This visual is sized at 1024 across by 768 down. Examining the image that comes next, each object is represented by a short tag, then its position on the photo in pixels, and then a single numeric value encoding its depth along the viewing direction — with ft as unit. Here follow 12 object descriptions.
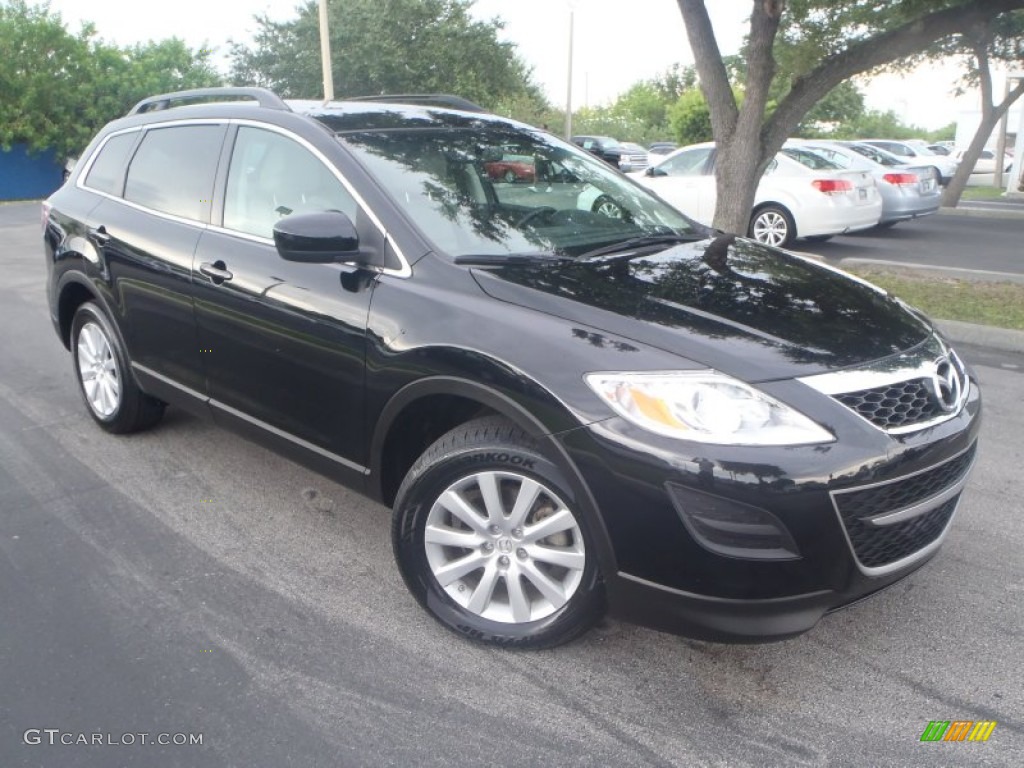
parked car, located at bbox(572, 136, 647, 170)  103.80
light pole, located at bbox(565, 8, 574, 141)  87.50
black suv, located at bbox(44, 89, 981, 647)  8.11
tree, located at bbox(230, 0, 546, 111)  97.45
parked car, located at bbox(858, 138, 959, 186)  98.63
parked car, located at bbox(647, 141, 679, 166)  107.39
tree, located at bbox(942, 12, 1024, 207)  64.08
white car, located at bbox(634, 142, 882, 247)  39.40
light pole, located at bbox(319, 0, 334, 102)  55.41
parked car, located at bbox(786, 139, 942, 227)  43.80
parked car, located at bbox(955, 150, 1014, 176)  120.29
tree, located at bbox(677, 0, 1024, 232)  28.50
